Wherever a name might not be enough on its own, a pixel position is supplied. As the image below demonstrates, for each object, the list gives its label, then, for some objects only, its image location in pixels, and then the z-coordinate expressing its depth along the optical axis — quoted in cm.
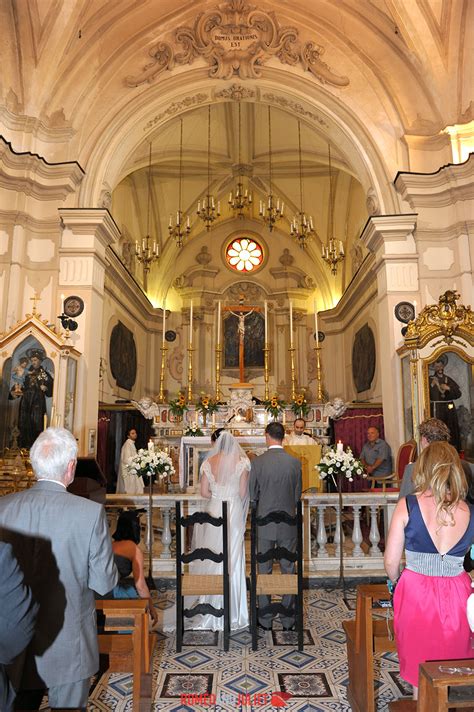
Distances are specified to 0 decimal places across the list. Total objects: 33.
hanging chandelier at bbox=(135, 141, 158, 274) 1203
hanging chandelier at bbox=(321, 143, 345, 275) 1139
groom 480
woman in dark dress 373
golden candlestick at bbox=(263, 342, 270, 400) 1200
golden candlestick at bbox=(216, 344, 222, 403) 1185
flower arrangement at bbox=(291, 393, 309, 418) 1109
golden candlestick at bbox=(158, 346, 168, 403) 1163
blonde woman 252
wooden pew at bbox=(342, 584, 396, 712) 300
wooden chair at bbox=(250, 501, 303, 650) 422
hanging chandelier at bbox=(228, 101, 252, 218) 1162
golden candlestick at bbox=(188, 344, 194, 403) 1217
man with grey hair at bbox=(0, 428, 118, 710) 226
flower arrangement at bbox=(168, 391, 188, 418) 1112
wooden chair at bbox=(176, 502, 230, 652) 422
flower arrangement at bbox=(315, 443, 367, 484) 637
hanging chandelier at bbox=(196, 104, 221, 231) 1125
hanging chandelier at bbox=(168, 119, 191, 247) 1111
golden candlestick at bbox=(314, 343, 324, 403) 1133
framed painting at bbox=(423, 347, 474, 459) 793
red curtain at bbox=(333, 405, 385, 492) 1223
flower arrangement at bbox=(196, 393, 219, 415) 1095
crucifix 1296
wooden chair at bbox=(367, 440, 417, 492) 805
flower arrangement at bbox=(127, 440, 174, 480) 662
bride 487
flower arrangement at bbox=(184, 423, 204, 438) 1025
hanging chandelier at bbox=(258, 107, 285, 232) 1137
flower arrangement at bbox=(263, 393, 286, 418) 1089
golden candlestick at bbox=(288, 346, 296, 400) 1220
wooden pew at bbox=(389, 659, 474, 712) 189
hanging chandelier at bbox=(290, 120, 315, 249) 1130
